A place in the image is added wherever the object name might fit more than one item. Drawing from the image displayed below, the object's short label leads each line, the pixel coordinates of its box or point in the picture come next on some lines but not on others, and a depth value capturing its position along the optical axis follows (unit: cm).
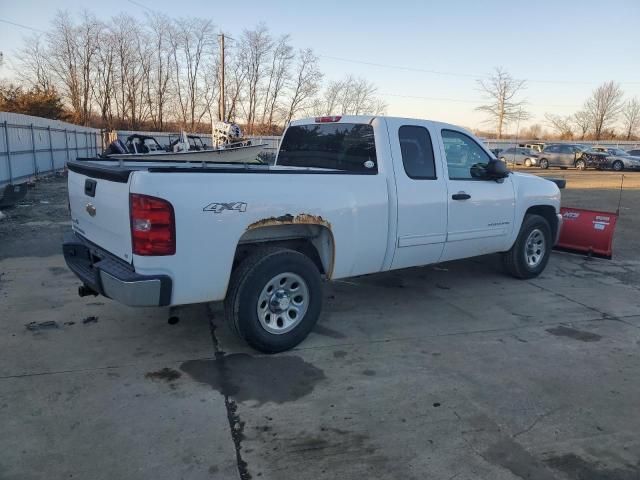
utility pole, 3453
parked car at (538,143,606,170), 3139
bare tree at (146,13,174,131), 5197
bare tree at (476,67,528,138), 6200
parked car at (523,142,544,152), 3541
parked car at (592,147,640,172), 3120
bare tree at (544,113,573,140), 7085
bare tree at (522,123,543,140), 7658
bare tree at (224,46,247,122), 5241
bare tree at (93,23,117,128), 4888
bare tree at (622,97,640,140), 7006
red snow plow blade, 788
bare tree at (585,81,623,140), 6944
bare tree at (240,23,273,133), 5194
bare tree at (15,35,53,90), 4547
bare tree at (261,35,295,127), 5282
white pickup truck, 337
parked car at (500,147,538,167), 3494
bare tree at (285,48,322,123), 5322
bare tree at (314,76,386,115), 5362
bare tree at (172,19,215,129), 5281
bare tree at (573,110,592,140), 7075
